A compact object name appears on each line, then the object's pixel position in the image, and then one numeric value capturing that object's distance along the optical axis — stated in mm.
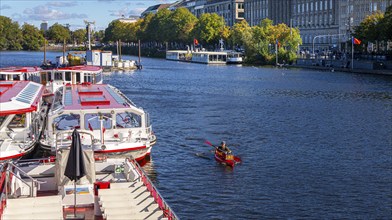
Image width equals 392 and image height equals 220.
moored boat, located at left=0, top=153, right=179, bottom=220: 18703
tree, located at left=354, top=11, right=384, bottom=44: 126625
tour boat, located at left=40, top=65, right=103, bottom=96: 62031
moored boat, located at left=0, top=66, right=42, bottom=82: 61644
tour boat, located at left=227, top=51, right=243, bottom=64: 174750
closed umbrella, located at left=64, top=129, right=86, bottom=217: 20078
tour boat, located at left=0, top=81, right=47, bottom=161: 33344
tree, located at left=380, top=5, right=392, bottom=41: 119562
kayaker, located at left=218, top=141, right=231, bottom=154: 38775
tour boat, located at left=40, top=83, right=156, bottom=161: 34500
